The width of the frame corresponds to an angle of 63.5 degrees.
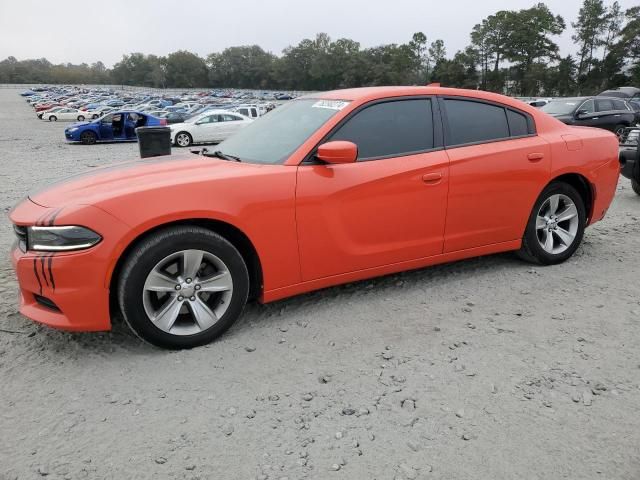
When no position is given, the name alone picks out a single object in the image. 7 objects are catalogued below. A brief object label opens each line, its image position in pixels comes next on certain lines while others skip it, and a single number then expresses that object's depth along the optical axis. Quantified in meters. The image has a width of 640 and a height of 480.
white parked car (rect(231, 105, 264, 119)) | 23.99
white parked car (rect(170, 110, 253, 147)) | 19.11
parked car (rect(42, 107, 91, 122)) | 38.38
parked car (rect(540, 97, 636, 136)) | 15.60
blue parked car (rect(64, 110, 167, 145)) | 19.58
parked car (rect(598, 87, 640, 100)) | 28.68
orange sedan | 2.90
